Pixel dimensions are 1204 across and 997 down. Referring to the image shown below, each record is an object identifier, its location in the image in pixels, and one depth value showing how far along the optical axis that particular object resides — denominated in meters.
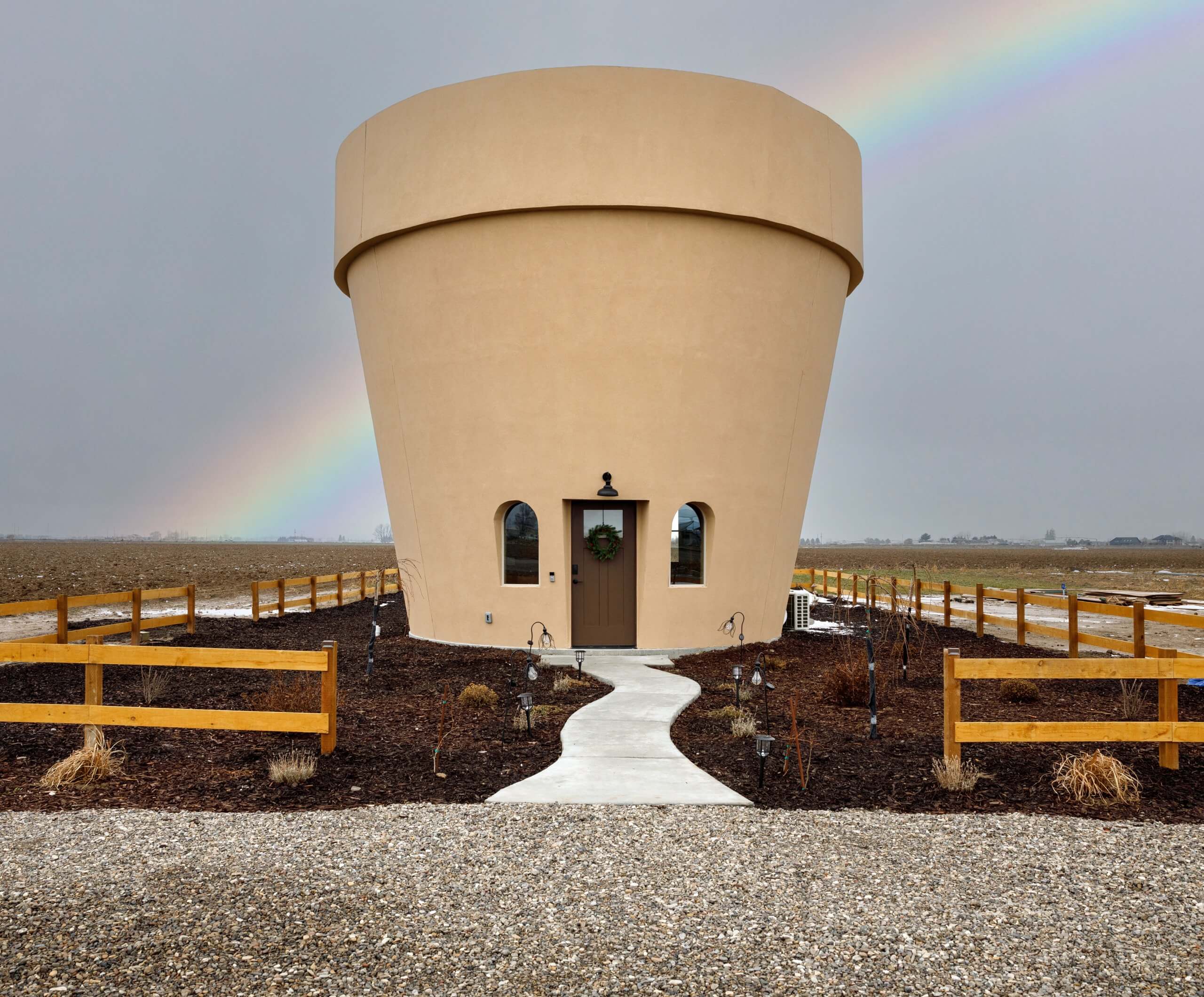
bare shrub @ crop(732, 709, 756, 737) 7.89
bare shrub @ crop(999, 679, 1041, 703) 9.72
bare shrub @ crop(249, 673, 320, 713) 8.33
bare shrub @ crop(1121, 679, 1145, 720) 8.53
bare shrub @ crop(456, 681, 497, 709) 9.25
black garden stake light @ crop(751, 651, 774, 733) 9.34
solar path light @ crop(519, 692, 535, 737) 7.55
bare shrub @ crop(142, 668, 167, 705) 9.37
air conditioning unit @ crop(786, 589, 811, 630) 16.36
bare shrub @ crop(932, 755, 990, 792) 6.11
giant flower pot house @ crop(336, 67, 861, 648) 12.25
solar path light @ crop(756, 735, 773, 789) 6.05
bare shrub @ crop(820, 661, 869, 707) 9.49
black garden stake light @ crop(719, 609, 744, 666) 13.37
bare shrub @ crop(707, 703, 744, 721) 8.69
